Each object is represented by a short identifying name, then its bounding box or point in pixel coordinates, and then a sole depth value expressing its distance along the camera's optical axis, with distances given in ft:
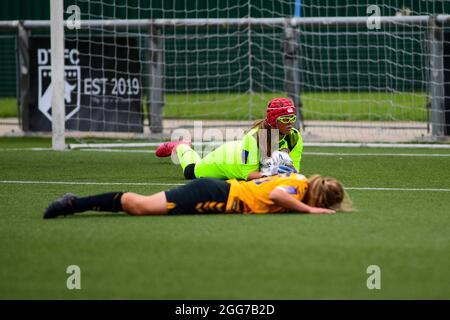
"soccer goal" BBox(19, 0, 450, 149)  117.60
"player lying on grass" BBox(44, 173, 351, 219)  54.08
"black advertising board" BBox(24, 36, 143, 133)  119.55
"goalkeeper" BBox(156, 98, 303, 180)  63.72
